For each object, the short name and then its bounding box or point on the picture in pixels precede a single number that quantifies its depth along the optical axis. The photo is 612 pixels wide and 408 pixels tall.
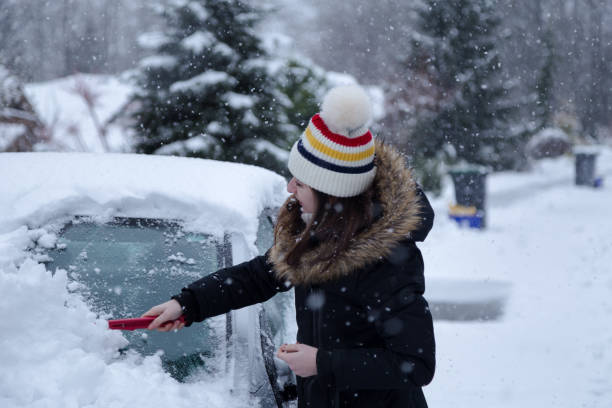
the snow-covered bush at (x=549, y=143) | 25.17
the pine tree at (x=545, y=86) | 22.67
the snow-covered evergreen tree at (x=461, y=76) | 18.78
